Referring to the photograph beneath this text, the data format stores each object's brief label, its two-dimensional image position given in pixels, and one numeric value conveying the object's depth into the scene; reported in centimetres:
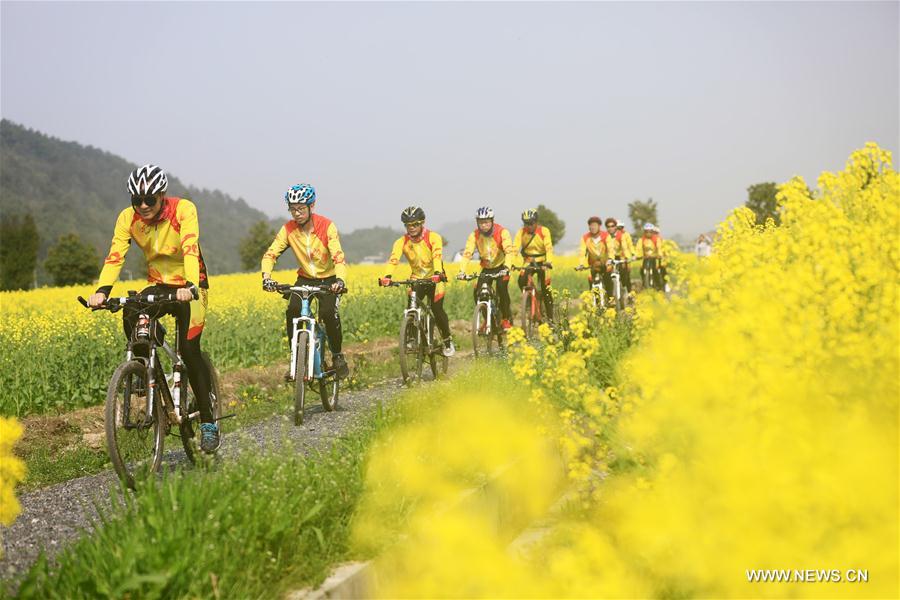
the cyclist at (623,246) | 2117
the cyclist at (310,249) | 906
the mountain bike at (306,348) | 888
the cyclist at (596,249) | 1862
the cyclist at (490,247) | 1327
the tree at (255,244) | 10481
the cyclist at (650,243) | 2441
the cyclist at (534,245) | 1499
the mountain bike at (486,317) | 1362
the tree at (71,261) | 7388
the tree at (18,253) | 6538
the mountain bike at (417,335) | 1137
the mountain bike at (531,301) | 1473
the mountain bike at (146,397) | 600
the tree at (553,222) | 8487
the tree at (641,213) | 7794
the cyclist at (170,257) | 642
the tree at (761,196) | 6500
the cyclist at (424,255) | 1145
